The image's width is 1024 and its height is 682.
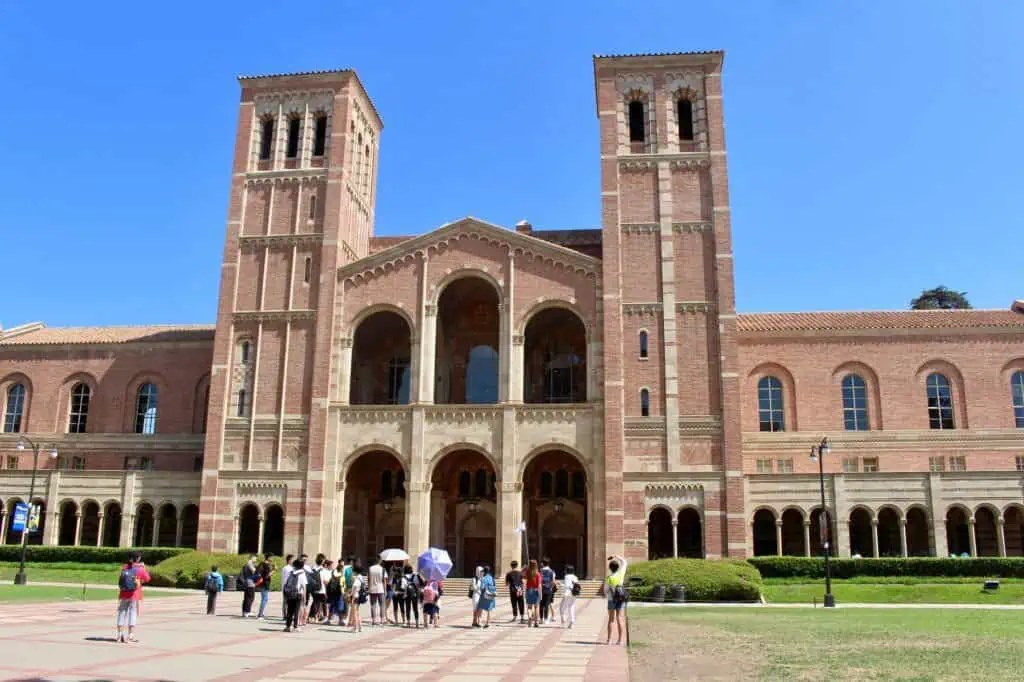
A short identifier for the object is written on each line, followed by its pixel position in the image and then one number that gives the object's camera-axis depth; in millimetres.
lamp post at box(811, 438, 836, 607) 31156
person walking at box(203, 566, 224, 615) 26156
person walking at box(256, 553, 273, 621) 26291
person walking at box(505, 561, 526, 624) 26453
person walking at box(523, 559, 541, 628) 25230
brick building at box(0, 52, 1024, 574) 42656
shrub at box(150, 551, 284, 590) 38719
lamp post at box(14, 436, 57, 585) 37219
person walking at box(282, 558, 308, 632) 22141
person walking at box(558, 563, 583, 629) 24981
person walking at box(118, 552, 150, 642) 18828
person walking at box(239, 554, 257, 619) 25891
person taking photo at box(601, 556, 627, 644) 20328
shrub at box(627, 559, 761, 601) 33938
